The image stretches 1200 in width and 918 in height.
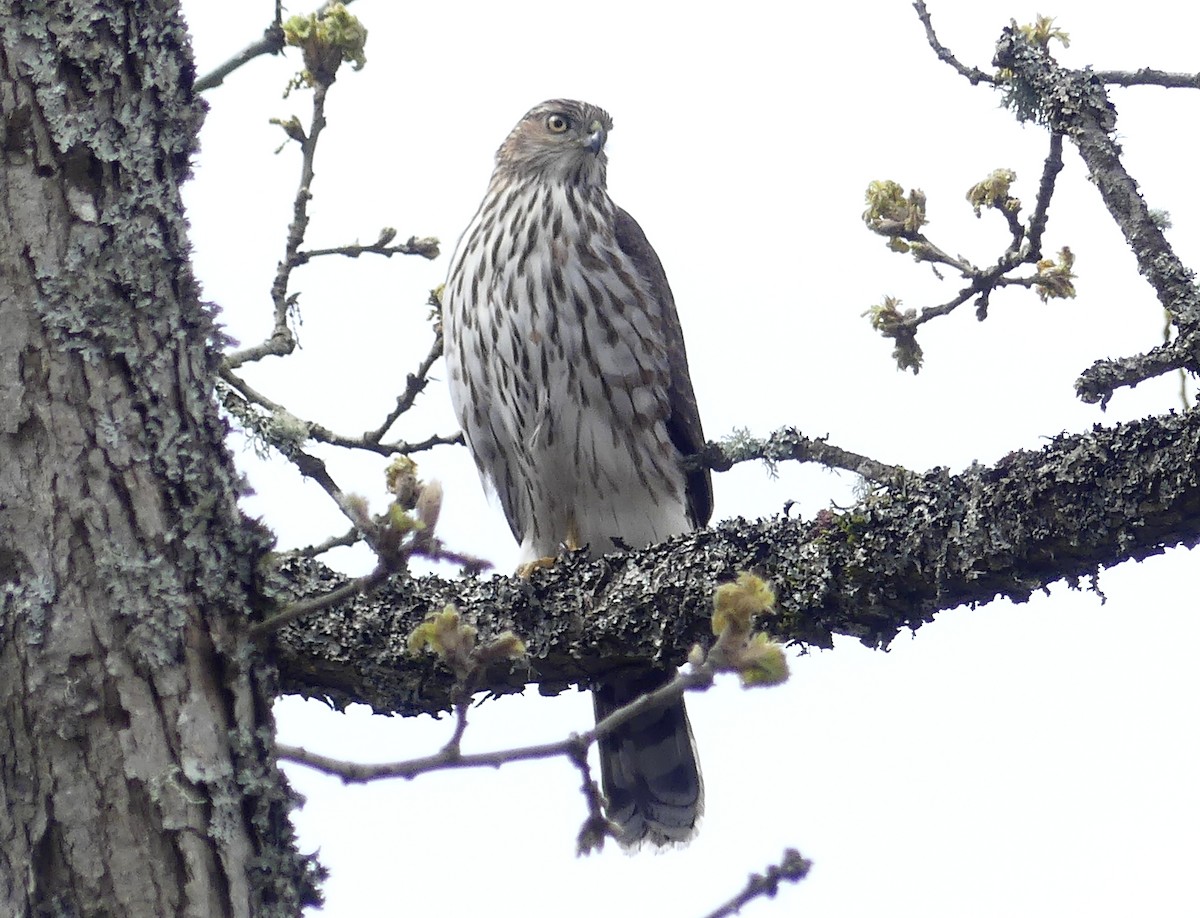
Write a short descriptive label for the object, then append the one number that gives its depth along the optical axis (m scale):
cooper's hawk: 9.41
